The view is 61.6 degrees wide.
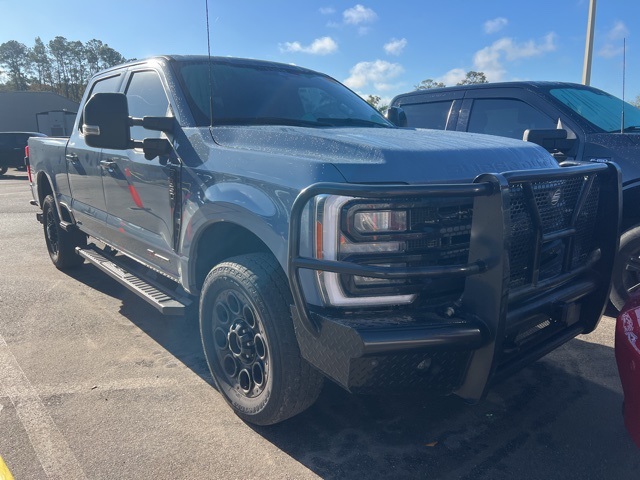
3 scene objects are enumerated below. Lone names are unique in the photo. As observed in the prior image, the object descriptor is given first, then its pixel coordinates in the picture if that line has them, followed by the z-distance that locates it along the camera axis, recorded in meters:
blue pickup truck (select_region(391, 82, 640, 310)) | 4.46
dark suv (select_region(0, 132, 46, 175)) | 21.14
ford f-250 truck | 2.17
